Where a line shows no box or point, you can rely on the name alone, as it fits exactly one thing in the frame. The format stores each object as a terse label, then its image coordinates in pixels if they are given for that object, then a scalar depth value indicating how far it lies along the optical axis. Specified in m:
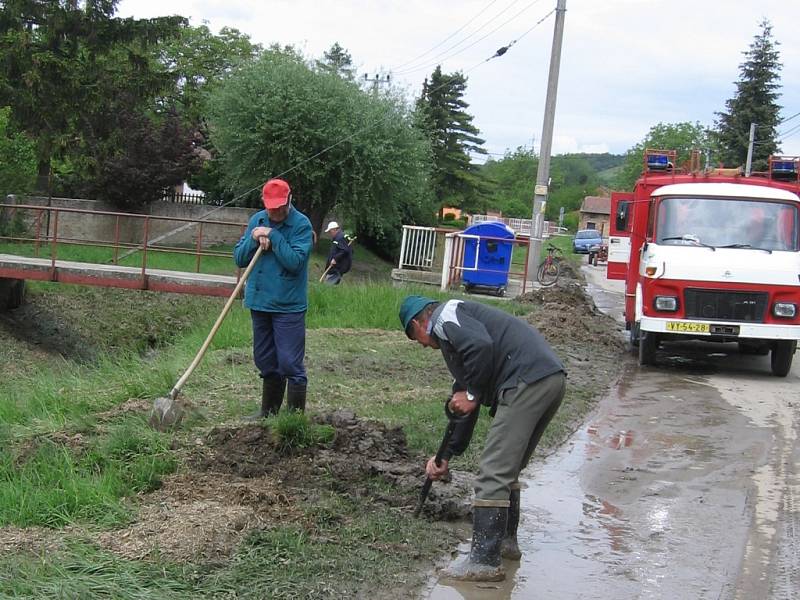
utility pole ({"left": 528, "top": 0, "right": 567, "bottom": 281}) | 23.12
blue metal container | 19.66
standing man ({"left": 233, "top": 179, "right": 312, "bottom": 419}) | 7.28
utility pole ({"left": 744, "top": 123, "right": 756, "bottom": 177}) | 51.44
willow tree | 33.41
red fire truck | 11.84
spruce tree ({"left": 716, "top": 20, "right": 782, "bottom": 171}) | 61.91
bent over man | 5.04
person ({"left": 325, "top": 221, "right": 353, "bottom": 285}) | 19.56
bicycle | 24.72
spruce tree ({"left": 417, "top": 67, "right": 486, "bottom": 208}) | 60.75
